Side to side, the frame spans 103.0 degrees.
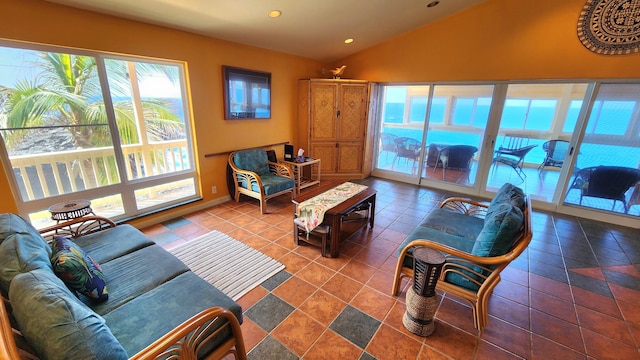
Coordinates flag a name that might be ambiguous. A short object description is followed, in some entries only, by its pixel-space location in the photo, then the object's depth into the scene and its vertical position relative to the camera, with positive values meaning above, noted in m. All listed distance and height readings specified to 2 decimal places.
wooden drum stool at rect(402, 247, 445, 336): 1.68 -1.18
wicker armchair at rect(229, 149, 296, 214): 3.75 -0.99
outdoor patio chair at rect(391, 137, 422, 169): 5.30 -0.65
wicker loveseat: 1.67 -0.98
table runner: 2.65 -0.95
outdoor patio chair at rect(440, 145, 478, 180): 4.76 -0.71
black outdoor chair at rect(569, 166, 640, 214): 3.57 -0.84
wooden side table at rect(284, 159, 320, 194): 4.50 -1.14
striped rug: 2.30 -1.47
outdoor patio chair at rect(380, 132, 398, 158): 5.63 -0.55
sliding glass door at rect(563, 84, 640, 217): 3.48 -0.46
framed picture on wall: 3.86 +0.32
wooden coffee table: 2.62 -0.98
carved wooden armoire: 5.05 -0.16
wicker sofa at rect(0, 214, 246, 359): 0.90 -1.04
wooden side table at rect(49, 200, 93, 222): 2.27 -0.88
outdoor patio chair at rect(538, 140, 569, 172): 3.97 -0.47
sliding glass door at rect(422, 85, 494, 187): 4.50 -0.25
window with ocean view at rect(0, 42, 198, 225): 2.40 -0.22
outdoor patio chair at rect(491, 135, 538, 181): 4.27 -0.53
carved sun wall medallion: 3.17 +1.20
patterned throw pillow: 1.37 -0.88
